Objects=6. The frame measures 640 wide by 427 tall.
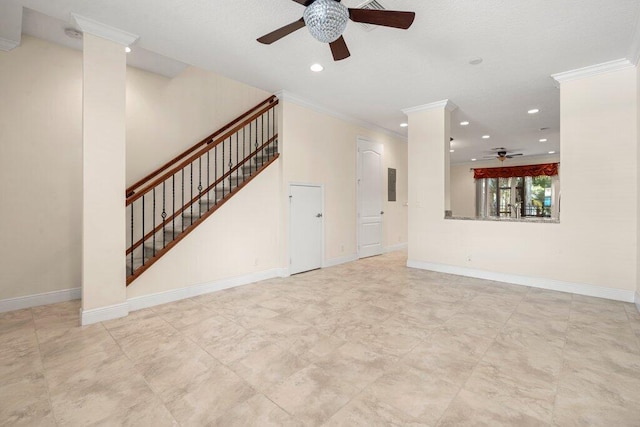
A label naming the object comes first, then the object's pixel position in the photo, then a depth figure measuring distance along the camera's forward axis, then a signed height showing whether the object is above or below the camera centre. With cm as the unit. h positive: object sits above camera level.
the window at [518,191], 1042 +82
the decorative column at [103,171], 297 +45
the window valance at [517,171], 1023 +155
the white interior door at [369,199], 646 +33
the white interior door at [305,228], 504 -27
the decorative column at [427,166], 520 +87
